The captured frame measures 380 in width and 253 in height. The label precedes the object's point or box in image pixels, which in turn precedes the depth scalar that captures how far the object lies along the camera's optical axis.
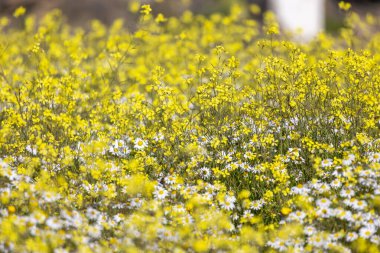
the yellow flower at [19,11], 16.05
